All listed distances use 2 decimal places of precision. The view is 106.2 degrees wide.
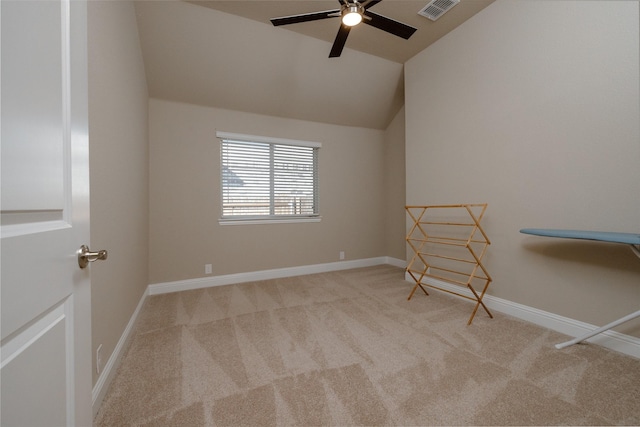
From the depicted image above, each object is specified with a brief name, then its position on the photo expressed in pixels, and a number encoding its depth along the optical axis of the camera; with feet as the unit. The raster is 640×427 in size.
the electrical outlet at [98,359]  4.10
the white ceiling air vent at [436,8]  7.44
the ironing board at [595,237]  4.58
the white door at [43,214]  1.48
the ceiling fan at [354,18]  5.85
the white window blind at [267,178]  10.90
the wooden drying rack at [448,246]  8.38
